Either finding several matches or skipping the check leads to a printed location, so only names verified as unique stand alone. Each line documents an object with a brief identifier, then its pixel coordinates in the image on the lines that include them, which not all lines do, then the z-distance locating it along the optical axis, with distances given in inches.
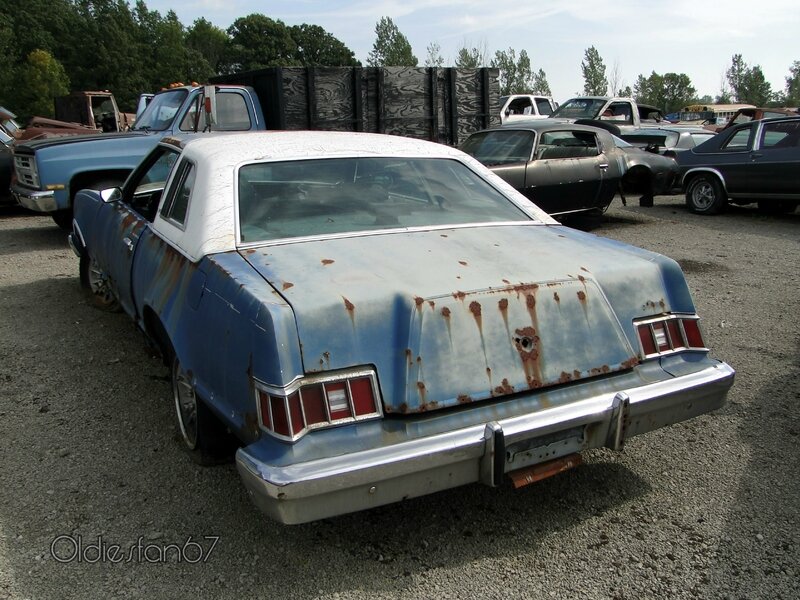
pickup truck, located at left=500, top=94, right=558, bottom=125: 727.1
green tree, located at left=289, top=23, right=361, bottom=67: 3009.4
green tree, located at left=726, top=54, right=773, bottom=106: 2568.9
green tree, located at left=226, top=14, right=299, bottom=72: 2906.0
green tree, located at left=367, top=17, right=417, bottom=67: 2465.6
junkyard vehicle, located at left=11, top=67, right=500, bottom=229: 328.8
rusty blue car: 91.5
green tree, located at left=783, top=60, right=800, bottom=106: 2851.9
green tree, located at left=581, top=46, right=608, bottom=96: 2100.1
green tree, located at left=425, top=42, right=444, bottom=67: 1877.8
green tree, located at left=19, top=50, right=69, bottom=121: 1733.5
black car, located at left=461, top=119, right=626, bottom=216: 343.9
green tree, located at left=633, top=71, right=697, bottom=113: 2181.3
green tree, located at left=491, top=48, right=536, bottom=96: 2250.7
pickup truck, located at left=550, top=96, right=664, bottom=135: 655.8
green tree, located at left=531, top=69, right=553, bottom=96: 2306.8
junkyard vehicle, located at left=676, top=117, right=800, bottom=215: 400.8
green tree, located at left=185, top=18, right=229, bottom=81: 3882.9
